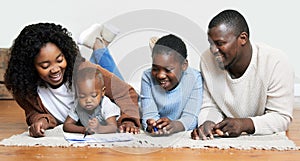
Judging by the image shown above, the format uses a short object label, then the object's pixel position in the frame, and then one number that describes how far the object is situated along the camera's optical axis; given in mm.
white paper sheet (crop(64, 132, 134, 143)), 1687
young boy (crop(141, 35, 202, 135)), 1744
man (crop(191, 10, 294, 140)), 1744
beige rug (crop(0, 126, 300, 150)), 1631
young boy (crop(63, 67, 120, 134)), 1733
